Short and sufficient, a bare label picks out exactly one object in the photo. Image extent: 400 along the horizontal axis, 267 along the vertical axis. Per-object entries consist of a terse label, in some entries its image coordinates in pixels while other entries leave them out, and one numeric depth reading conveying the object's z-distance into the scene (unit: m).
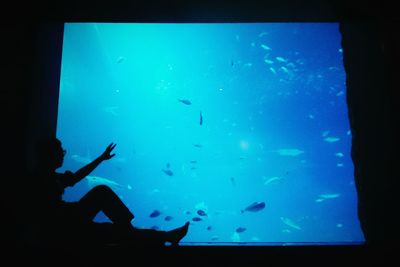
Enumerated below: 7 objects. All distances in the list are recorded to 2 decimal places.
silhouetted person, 2.53
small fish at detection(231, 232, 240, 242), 35.33
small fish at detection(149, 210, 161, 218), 8.39
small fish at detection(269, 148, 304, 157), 14.56
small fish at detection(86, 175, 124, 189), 18.28
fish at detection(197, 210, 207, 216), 8.38
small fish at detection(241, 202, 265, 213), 7.21
